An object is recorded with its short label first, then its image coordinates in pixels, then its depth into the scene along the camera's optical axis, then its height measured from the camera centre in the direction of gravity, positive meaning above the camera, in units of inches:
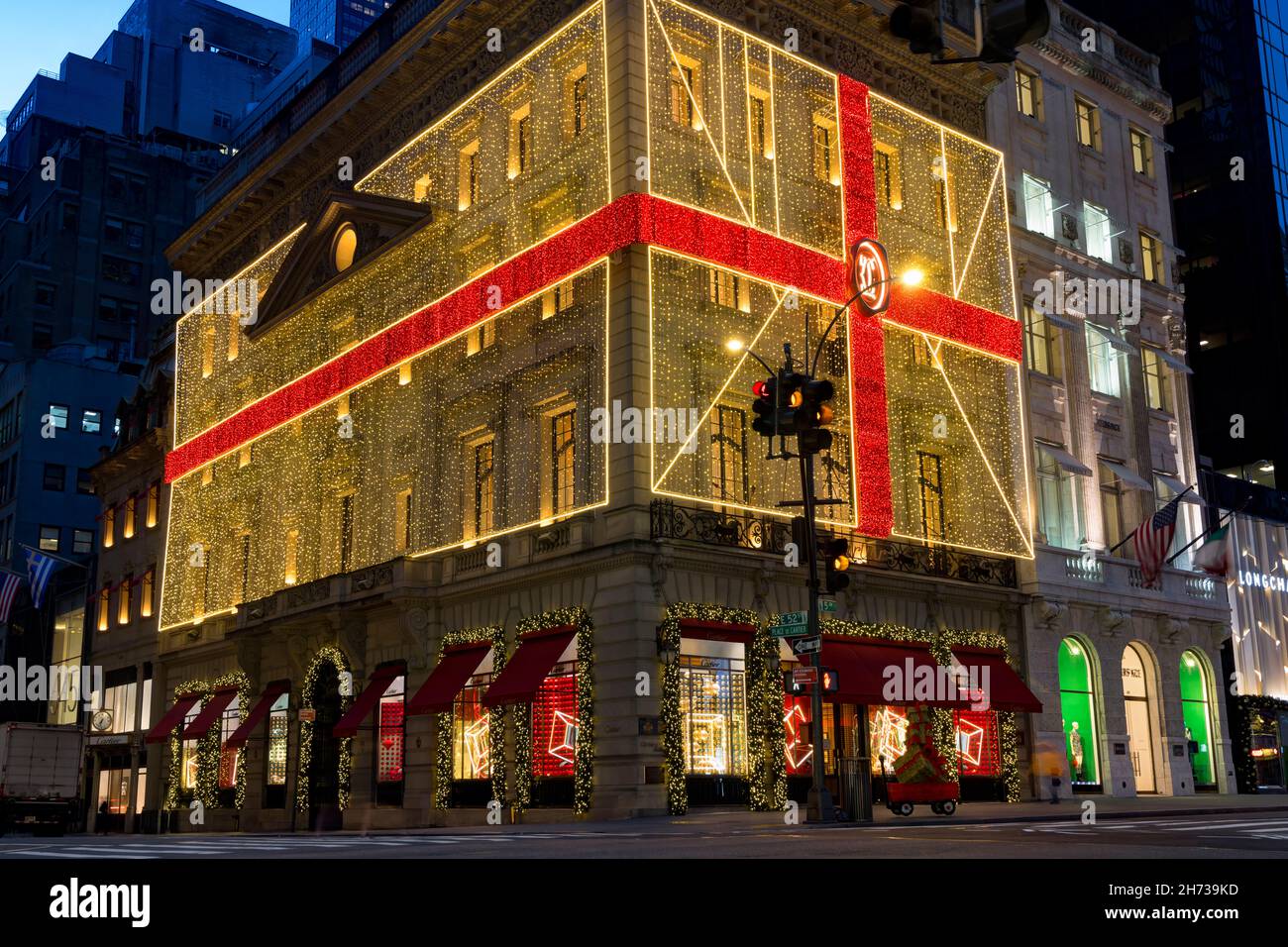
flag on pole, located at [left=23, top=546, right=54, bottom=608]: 2137.1 +284.4
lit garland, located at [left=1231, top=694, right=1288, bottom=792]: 1808.6 -10.0
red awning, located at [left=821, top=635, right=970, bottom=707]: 1267.2 +64.1
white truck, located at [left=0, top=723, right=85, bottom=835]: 1665.8 -30.9
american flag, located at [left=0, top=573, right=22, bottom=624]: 2123.3 +256.4
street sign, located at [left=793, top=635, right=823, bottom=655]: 970.1 +64.9
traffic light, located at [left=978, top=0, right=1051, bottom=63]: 304.7 +161.8
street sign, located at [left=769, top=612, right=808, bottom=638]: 984.4 +81.0
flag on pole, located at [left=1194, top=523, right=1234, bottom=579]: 1599.4 +205.2
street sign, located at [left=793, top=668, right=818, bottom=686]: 964.6 +42.3
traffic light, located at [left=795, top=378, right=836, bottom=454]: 875.4 +209.7
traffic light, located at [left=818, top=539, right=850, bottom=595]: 928.9 +117.9
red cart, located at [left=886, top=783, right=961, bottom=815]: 1057.5 -50.6
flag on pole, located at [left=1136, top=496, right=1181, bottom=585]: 1534.2 +215.8
